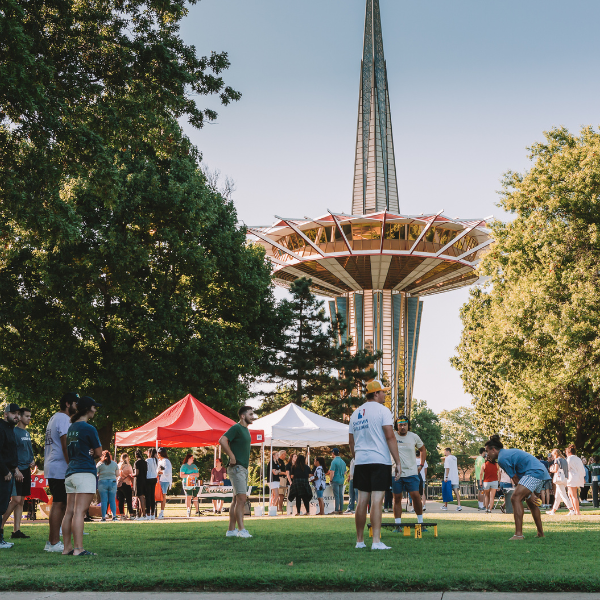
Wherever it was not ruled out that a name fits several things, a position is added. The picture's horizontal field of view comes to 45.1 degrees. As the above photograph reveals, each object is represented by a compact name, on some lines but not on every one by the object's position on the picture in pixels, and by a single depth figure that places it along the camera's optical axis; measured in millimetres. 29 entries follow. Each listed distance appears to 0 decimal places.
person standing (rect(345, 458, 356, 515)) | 21778
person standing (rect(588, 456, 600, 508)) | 21750
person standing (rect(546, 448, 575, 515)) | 18984
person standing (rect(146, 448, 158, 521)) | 19547
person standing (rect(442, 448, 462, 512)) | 22938
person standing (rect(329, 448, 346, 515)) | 23000
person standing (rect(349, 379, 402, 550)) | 8344
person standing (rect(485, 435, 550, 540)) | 9562
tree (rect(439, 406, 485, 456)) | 115188
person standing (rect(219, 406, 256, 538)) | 10312
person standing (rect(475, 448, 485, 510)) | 24706
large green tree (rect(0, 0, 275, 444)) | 15367
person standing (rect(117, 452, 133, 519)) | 19969
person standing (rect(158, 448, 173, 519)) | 21456
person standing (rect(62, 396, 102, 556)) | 8211
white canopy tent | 22734
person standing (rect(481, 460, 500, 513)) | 21781
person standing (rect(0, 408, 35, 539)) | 10594
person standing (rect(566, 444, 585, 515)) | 18234
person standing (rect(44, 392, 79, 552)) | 8820
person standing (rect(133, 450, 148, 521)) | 19297
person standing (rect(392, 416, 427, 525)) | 12391
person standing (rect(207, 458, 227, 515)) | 24316
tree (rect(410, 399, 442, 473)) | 81250
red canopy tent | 19859
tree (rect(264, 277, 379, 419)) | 41406
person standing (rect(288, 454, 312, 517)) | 21438
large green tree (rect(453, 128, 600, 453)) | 28078
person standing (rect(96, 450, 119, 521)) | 18141
